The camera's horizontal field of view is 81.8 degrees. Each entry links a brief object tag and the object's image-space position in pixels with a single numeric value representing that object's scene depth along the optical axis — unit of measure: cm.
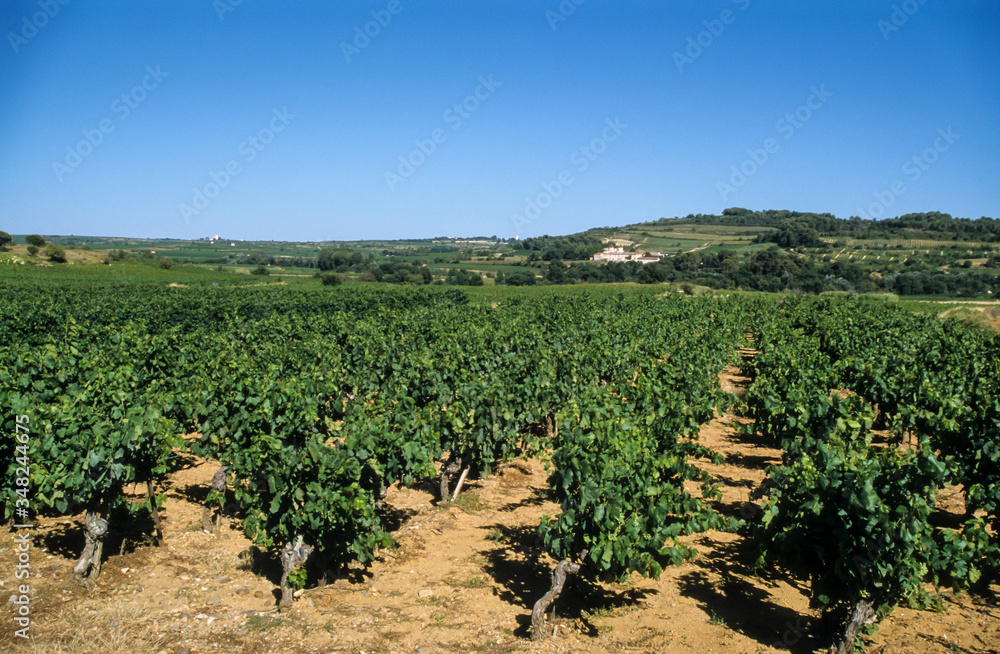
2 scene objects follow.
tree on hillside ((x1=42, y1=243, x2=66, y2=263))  5894
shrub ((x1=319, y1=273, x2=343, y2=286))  6076
